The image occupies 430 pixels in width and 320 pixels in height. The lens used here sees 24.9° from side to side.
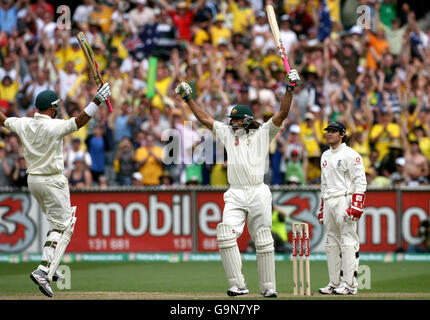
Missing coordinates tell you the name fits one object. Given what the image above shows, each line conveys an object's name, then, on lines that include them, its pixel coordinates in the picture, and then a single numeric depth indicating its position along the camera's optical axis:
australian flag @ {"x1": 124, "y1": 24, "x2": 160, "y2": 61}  24.31
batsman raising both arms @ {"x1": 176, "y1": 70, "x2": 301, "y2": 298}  12.52
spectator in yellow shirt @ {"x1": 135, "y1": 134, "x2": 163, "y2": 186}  21.06
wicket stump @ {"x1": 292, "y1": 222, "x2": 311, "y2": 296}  12.73
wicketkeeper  13.34
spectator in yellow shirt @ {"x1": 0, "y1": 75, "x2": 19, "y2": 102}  23.47
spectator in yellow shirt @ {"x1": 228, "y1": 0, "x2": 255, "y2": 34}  24.66
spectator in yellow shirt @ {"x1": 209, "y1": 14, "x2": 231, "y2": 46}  24.36
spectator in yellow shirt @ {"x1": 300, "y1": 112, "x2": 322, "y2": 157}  21.20
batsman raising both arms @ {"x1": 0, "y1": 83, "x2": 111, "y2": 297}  12.66
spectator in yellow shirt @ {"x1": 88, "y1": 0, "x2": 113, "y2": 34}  24.97
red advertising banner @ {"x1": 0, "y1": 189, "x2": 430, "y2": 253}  20.25
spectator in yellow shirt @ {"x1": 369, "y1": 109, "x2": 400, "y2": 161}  21.39
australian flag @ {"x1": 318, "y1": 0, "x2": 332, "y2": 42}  24.00
